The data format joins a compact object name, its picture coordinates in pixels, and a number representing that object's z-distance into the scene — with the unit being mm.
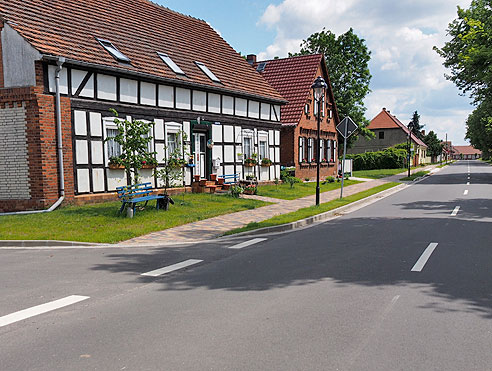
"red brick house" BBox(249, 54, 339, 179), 29109
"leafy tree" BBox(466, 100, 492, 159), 78581
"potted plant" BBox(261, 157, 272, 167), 23927
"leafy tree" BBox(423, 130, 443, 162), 102875
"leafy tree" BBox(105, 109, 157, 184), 12367
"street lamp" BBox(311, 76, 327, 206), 15211
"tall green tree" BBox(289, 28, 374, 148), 40719
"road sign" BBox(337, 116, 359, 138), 16612
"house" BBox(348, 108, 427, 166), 73562
